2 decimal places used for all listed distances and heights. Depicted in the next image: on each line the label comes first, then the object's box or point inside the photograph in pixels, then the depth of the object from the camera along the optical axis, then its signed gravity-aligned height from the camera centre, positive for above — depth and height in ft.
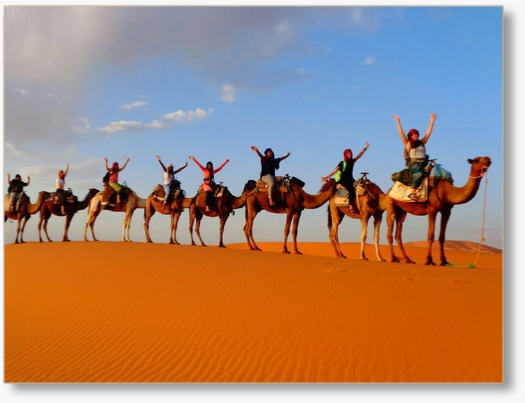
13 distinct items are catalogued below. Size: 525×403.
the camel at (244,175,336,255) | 49.93 -0.11
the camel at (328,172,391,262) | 45.42 -0.47
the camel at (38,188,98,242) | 56.90 -0.76
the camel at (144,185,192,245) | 58.45 -0.54
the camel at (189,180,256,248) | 54.90 -0.48
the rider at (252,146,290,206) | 45.91 +2.77
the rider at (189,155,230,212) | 51.13 +1.88
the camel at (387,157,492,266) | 37.60 -0.37
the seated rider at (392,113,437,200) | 35.28 +3.23
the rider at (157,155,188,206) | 54.65 +2.19
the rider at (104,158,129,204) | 47.20 +2.11
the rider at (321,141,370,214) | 43.80 +2.12
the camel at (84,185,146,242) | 59.11 -0.45
